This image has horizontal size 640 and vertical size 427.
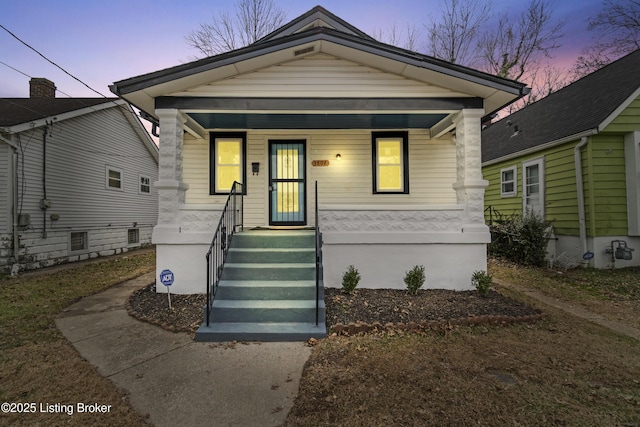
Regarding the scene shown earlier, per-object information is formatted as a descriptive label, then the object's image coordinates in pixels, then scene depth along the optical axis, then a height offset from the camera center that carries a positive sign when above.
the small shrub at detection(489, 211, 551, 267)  8.27 -0.62
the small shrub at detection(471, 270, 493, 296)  5.07 -1.11
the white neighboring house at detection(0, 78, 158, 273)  8.26 +1.35
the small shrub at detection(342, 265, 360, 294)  5.05 -1.06
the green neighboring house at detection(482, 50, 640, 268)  7.66 +1.34
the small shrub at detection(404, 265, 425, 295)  5.12 -1.07
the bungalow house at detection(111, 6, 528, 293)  5.40 +2.11
